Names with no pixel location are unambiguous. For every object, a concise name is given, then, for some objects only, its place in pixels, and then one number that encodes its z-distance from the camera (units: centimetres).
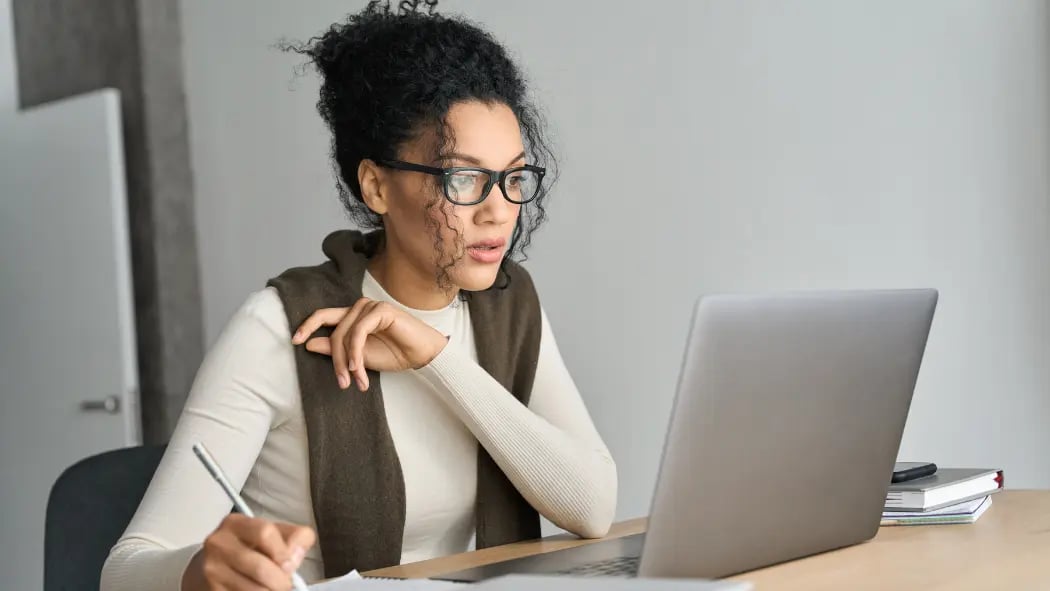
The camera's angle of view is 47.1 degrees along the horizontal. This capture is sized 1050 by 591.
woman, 151
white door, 359
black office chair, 149
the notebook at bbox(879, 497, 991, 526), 137
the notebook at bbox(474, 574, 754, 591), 73
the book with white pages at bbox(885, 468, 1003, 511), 138
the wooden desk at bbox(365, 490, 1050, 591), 105
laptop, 95
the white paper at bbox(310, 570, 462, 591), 107
